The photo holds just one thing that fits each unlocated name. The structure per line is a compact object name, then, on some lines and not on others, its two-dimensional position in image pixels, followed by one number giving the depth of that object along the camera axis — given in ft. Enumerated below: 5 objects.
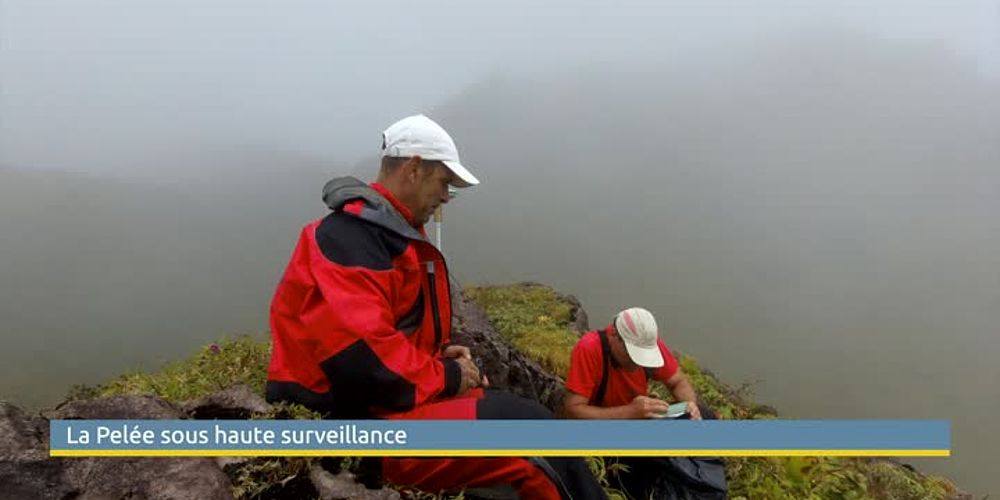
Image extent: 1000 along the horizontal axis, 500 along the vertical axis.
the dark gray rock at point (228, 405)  10.34
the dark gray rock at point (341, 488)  8.99
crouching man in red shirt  15.37
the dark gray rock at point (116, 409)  9.61
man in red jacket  8.86
